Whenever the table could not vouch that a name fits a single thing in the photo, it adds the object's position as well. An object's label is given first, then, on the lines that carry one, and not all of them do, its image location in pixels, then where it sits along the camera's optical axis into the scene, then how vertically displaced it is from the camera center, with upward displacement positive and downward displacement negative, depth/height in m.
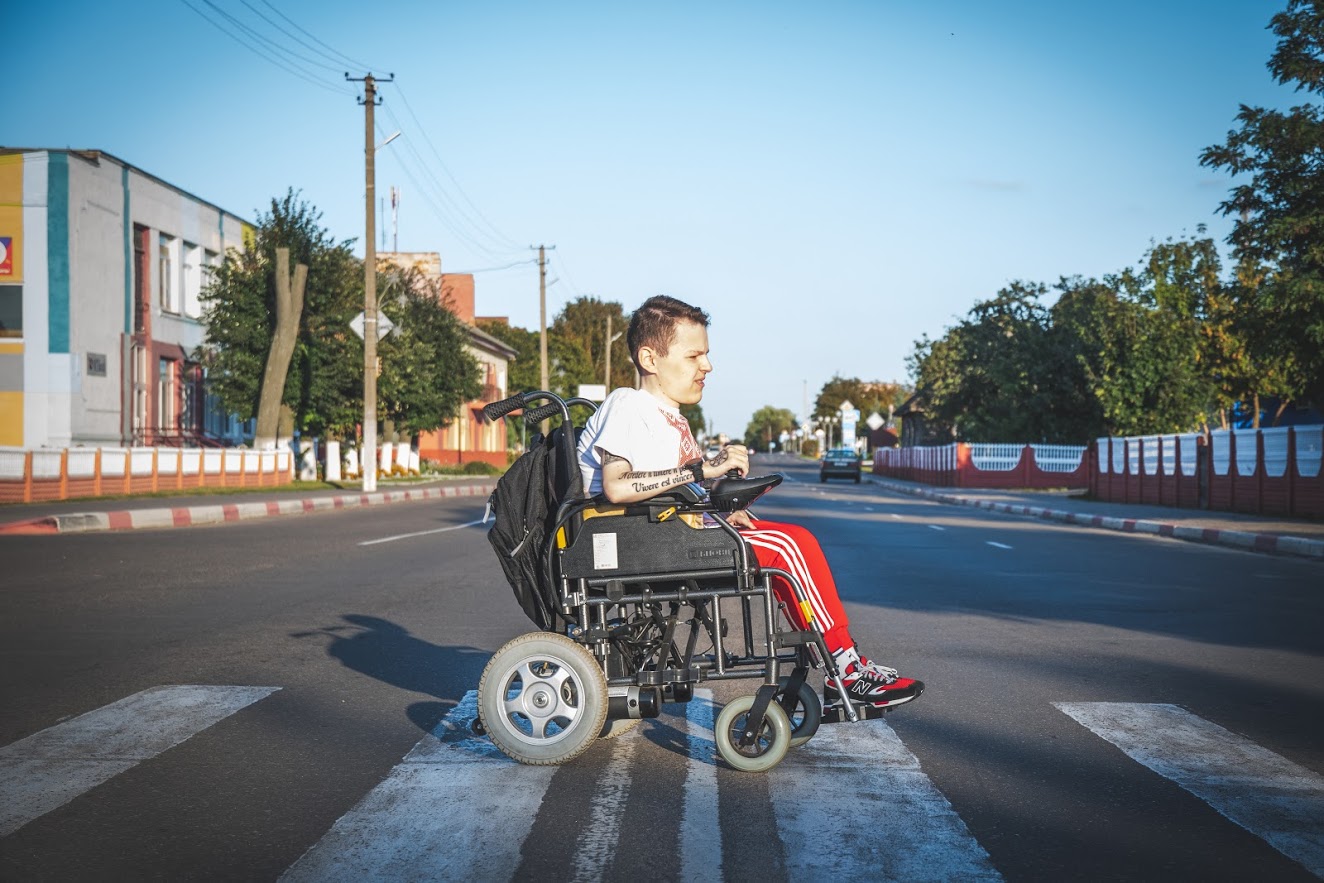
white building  32.34 +3.80
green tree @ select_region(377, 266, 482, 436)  40.75 +2.97
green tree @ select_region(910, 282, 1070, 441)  46.50 +2.61
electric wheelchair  4.33 -0.67
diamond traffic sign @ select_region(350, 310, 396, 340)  30.31 +2.93
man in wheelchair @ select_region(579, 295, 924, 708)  4.36 -0.12
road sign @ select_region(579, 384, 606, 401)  57.63 +2.55
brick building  64.88 +1.28
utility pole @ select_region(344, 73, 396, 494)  29.88 +3.23
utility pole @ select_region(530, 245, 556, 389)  49.47 +6.25
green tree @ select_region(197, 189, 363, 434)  35.00 +3.42
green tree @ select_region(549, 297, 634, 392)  97.50 +9.08
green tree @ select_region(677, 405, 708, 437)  158.10 +3.48
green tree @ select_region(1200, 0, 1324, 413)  18.94 +3.61
